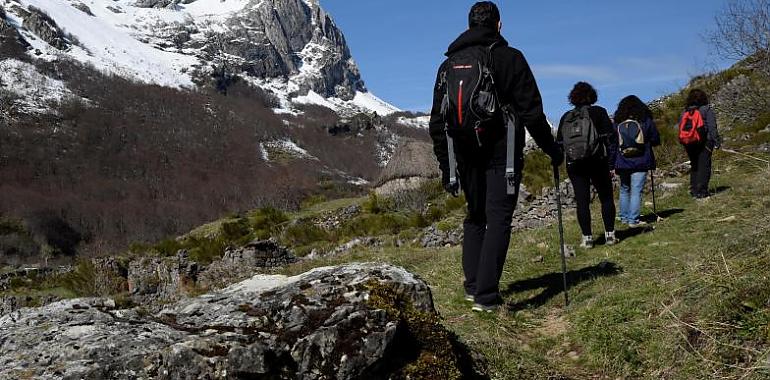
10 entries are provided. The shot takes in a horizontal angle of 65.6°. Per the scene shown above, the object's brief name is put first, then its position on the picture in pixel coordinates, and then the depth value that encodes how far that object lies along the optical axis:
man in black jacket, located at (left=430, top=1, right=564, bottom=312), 4.40
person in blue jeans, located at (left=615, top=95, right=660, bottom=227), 8.16
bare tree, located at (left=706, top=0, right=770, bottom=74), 18.17
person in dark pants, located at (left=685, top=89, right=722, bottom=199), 9.38
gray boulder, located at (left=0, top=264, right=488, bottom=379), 2.43
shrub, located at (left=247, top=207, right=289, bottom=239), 19.84
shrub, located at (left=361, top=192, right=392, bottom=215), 20.17
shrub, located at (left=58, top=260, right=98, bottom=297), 15.19
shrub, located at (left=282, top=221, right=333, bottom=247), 16.66
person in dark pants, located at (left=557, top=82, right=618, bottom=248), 7.12
